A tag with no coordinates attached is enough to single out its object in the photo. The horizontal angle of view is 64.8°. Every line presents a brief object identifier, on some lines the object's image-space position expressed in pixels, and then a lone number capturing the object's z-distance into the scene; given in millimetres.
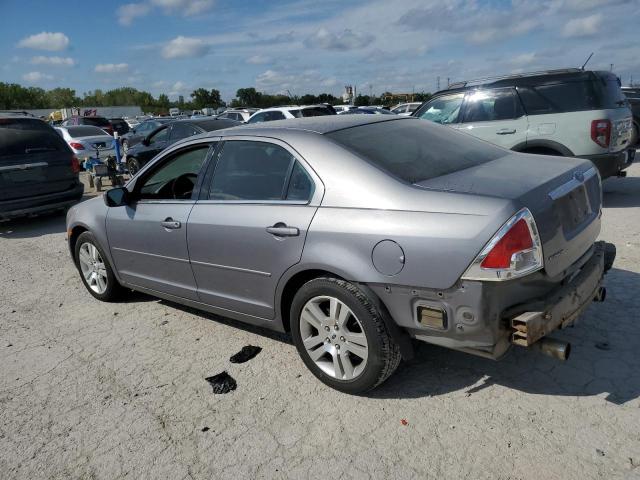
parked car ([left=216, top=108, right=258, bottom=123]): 19012
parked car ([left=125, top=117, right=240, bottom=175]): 11648
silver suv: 6992
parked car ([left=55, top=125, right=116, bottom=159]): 15852
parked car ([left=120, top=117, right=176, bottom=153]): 18859
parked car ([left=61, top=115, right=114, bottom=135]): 25914
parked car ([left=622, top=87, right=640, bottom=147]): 12182
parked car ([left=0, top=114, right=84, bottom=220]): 8312
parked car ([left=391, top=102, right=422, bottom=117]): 25255
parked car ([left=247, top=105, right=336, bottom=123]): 14711
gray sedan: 2527
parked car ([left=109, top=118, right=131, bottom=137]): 27750
